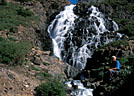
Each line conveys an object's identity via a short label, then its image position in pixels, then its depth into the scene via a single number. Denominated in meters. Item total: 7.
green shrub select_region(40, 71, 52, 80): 10.12
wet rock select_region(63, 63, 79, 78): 14.53
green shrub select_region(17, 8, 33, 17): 23.45
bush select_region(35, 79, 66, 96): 7.50
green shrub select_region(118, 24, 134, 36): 20.97
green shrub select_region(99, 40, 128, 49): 15.48
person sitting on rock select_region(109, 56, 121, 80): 7.82
